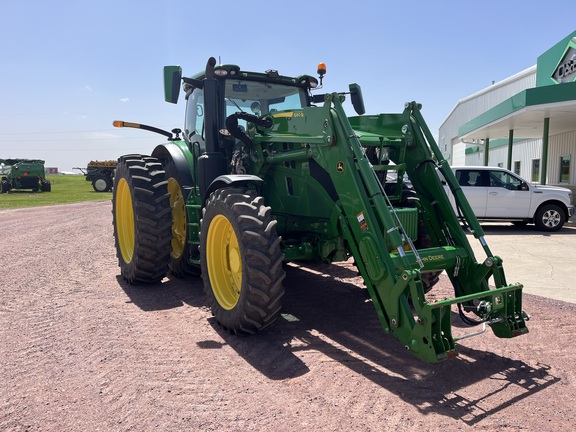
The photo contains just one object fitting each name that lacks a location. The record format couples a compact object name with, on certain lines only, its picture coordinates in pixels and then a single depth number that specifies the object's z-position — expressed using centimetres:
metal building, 1502
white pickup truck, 1241
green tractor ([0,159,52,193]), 2997
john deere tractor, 376
